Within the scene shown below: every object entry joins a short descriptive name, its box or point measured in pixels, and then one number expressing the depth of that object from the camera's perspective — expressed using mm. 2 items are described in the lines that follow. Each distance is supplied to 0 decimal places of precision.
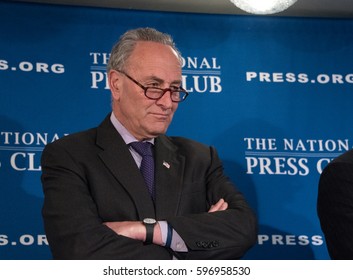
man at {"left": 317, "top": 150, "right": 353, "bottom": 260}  3344
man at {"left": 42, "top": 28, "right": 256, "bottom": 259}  3012
